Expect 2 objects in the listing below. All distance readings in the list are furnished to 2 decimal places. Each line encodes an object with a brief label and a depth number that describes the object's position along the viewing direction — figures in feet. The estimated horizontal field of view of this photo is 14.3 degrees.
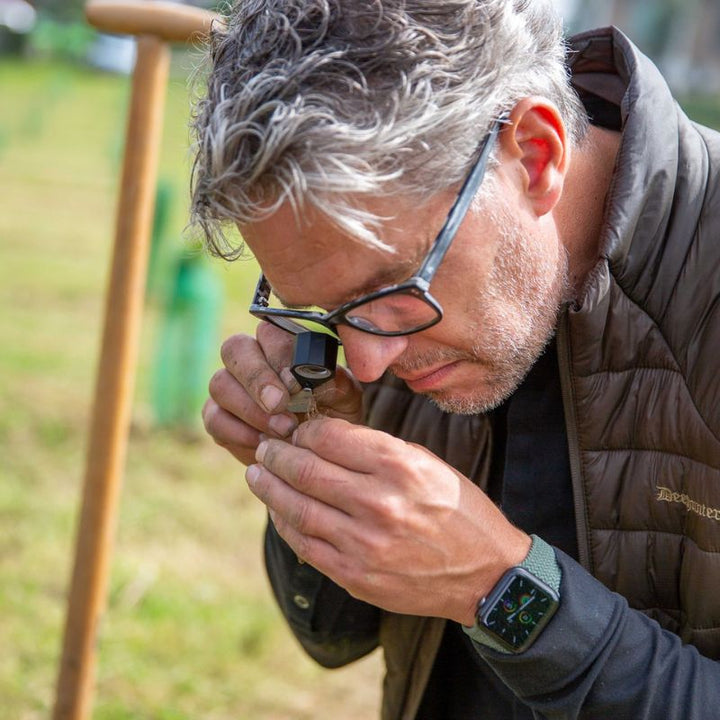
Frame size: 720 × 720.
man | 4.95
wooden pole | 5.82
